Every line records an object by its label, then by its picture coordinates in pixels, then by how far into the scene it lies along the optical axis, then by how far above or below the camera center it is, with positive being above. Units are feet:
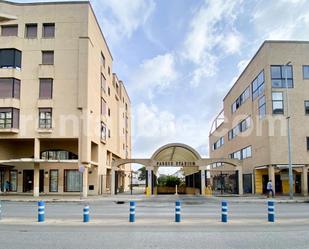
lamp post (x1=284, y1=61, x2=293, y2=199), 66.26 -7.47
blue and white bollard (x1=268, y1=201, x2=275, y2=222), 31.65 -7.82
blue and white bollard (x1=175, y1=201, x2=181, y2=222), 31.41 -7.85
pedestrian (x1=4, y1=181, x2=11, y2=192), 83.98 -11.14
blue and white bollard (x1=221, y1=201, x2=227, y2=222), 31.07 -7.71
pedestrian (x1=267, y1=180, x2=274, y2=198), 71.90 -10.13
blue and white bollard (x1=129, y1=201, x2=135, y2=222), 31.25 -7.95
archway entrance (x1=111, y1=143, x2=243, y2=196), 84.52 -3.78
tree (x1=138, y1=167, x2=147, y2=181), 257.46 -21.53
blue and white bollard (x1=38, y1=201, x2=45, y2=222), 31.43 -7.59
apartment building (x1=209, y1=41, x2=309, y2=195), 78.46 +13.35
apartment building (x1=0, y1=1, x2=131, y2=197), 77.37 +18.43
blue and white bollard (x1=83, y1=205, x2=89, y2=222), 31.00 -7.76
